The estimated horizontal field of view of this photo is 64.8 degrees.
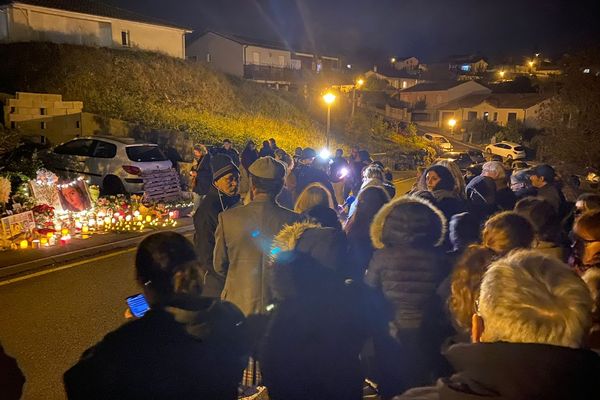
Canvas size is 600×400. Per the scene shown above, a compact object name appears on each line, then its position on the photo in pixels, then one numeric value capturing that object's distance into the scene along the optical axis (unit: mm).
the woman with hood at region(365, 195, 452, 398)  3193
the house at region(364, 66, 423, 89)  79044
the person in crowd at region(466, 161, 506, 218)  6078
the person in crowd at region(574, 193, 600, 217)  4671
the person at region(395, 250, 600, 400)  1483
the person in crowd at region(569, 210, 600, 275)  3279
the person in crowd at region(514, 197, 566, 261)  4477
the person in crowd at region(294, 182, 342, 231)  4621
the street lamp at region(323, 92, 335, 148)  16000
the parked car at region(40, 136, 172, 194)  12141
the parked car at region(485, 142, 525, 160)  37875
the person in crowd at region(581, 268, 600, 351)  2617
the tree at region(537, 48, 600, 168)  17875
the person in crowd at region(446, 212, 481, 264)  4261
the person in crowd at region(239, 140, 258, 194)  8711
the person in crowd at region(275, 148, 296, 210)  6661
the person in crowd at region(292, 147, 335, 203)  6324
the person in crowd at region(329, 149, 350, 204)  9203
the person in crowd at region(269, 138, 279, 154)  12319
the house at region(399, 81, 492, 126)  62656
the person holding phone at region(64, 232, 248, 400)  2008
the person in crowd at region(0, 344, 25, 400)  2217
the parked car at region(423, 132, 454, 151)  38634
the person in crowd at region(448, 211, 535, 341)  2797
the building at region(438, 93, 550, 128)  52500
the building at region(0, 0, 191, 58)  26391
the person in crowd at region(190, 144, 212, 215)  8008
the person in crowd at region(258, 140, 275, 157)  12383
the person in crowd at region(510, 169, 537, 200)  6898
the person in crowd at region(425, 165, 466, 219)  5375
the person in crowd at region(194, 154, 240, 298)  3910
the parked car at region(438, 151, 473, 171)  18266
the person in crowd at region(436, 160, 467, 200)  5734
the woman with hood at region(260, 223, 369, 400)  2764
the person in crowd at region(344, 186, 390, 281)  4086
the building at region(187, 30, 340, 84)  45625
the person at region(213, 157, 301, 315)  3359
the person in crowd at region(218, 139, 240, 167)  11445
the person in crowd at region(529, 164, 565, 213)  5979
